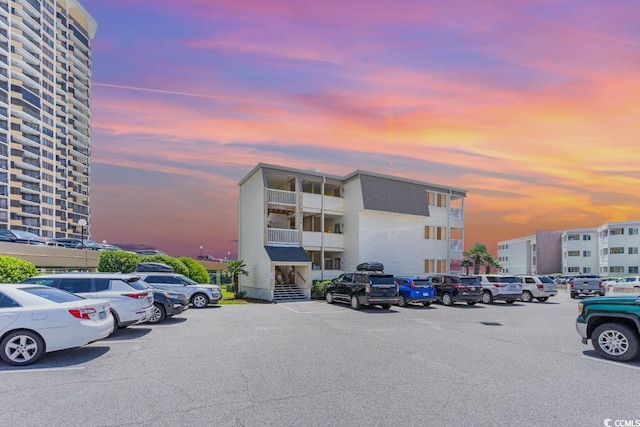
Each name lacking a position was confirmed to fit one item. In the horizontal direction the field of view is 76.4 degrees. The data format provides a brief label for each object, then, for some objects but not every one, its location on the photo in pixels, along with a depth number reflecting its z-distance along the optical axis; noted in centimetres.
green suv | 839
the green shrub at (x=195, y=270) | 2884
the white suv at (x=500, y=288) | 2380
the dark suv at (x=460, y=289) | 2205
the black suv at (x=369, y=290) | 1888
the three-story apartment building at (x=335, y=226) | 2781
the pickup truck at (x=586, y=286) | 3123
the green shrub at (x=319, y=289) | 2683
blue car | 2091
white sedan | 793
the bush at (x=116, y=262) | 2620
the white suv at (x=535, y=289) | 2603
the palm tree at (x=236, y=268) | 2927
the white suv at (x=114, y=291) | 1145
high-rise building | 7188
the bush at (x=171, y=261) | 2645
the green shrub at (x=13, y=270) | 1638
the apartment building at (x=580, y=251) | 6500
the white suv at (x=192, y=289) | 1978
